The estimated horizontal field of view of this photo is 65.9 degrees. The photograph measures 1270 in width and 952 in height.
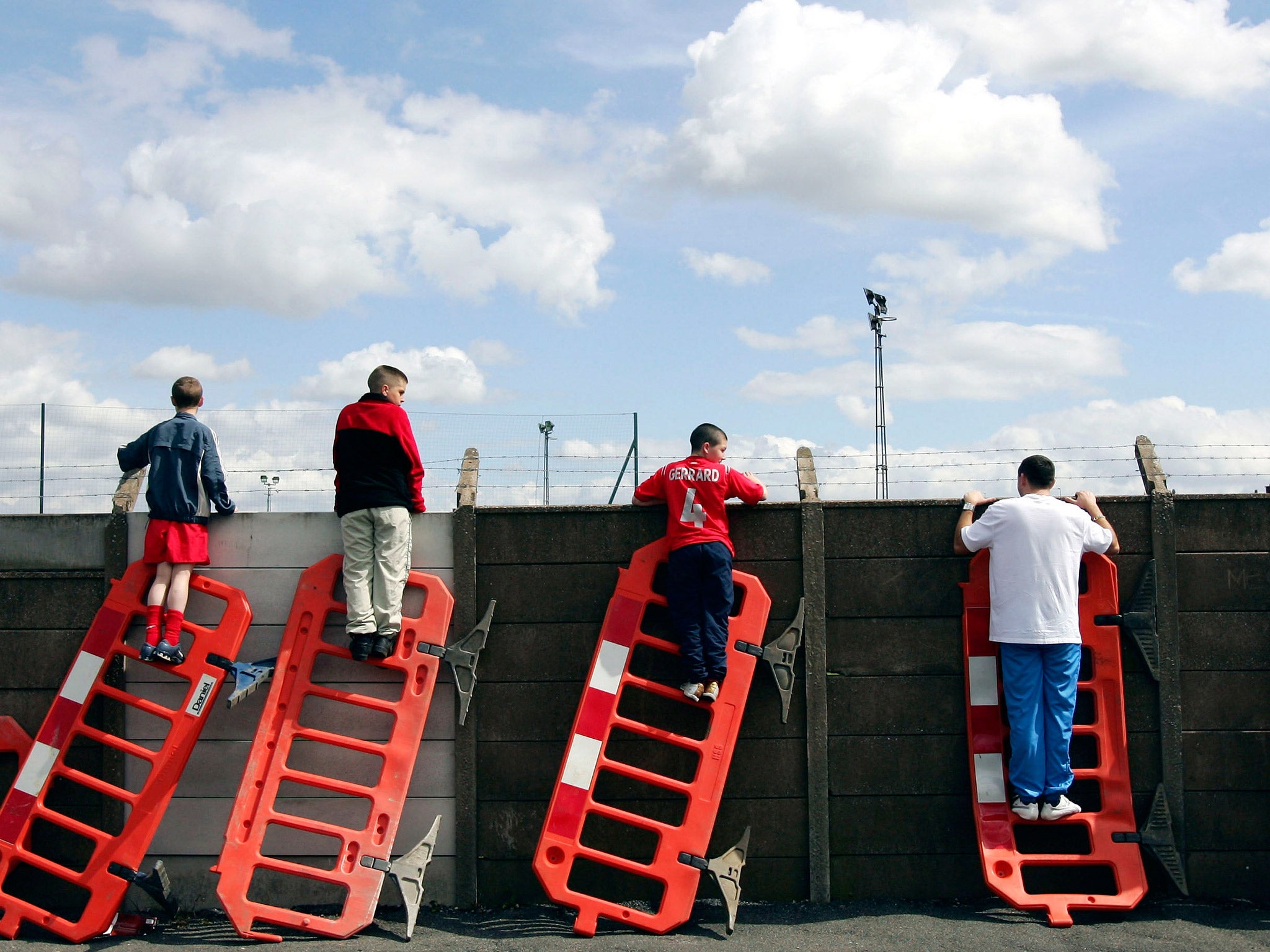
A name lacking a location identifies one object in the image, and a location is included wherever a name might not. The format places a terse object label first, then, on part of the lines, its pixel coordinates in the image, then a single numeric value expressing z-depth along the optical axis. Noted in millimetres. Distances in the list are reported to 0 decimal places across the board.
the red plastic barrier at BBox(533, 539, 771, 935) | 4793
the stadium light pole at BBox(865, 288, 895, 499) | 16906
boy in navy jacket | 5129
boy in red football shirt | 4945
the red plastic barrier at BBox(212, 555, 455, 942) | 4750
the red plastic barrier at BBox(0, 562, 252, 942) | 4859
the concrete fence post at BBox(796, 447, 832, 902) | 5145
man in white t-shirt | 4926
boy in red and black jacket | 5012
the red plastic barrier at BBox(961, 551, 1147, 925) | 4977
